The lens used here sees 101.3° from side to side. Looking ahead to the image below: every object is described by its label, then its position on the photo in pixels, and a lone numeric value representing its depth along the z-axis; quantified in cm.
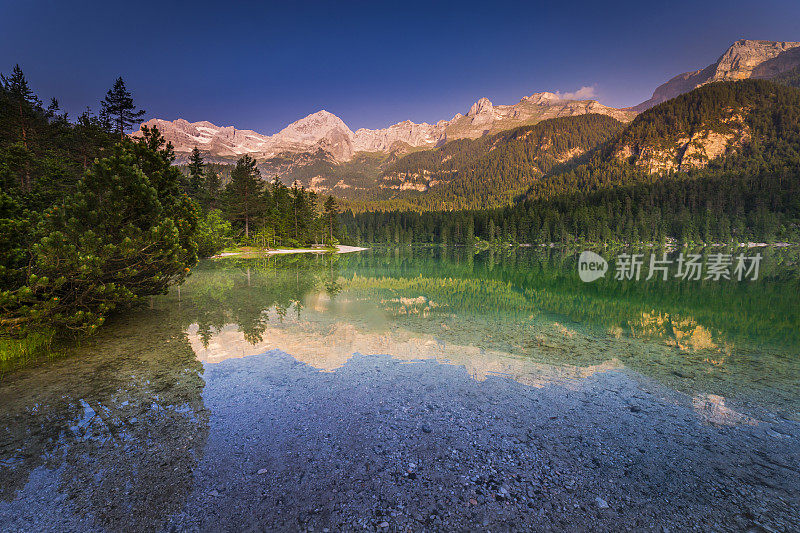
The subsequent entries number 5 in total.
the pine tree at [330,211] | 10469
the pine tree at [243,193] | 7556
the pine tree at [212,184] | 8244
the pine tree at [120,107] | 2991
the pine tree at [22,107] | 2330
